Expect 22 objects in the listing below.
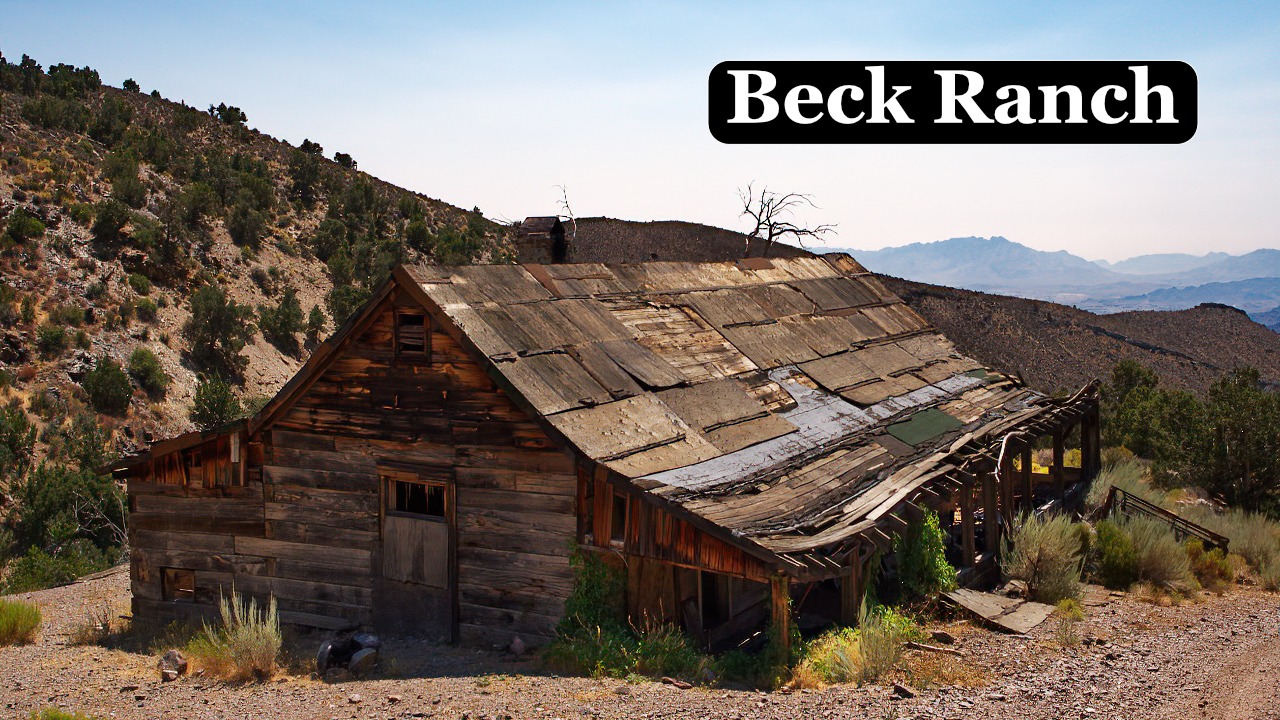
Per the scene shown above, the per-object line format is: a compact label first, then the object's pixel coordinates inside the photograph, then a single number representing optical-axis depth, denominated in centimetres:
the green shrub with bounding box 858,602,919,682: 825
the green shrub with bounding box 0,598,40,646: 1148
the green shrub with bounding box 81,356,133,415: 2628
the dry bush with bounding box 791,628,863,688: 822
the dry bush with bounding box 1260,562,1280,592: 1423
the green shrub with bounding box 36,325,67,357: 2747
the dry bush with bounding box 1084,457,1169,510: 1670
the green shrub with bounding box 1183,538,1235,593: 1406
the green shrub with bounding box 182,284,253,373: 3120
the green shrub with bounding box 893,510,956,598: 1079
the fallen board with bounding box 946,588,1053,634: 1037
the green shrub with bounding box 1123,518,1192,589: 1320
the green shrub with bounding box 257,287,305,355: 3481
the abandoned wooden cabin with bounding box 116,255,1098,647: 930
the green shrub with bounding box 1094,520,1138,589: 1310
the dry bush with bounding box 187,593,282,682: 942
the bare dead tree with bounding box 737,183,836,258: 2997
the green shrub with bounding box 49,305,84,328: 2869
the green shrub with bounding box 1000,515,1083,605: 1186
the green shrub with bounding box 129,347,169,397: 2800
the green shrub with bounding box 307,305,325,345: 3594
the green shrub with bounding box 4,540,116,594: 1691
